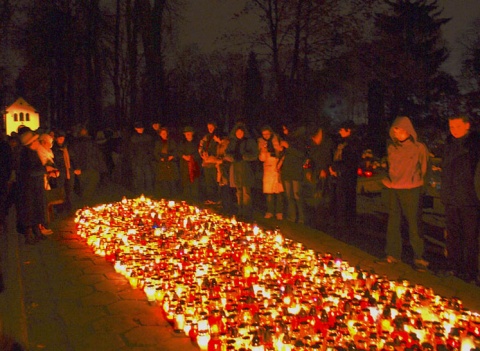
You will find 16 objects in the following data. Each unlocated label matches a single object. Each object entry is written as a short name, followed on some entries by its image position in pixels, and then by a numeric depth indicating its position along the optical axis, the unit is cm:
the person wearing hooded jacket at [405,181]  756
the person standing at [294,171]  1045
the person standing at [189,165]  1367
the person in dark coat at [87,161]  1388
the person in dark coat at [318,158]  1036
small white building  3934
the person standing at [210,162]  1271
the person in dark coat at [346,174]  984
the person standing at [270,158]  1070
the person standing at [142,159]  1505
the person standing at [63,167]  1255
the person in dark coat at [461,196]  706
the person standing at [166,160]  1402
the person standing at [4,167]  814
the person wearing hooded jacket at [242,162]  1134
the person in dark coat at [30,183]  898
